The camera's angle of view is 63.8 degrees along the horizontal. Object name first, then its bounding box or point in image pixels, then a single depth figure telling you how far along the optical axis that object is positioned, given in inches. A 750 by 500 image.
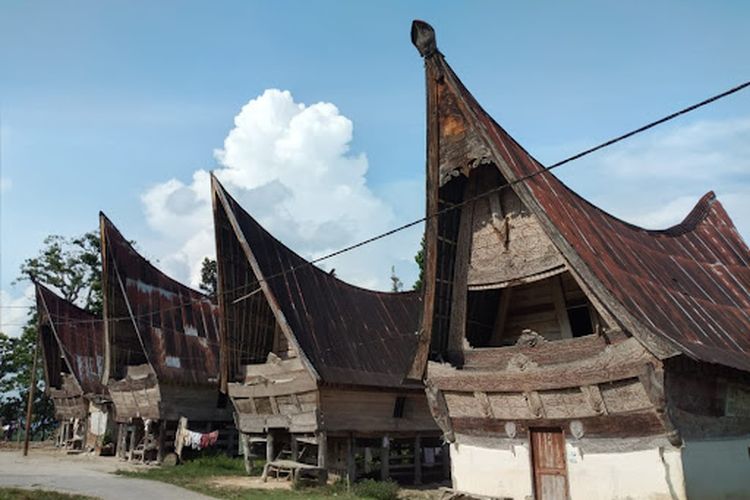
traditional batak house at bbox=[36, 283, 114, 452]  1239.5
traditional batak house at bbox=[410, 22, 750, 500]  401.7
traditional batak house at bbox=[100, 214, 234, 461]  963.3
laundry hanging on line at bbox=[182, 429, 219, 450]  893.8
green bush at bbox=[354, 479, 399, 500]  607.4
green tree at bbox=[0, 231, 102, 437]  1715.1
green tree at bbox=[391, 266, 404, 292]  2275.5
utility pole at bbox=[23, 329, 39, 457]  1137.0
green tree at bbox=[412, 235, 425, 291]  1400.0
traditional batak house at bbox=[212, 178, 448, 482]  725.3
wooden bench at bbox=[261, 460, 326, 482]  676.1
